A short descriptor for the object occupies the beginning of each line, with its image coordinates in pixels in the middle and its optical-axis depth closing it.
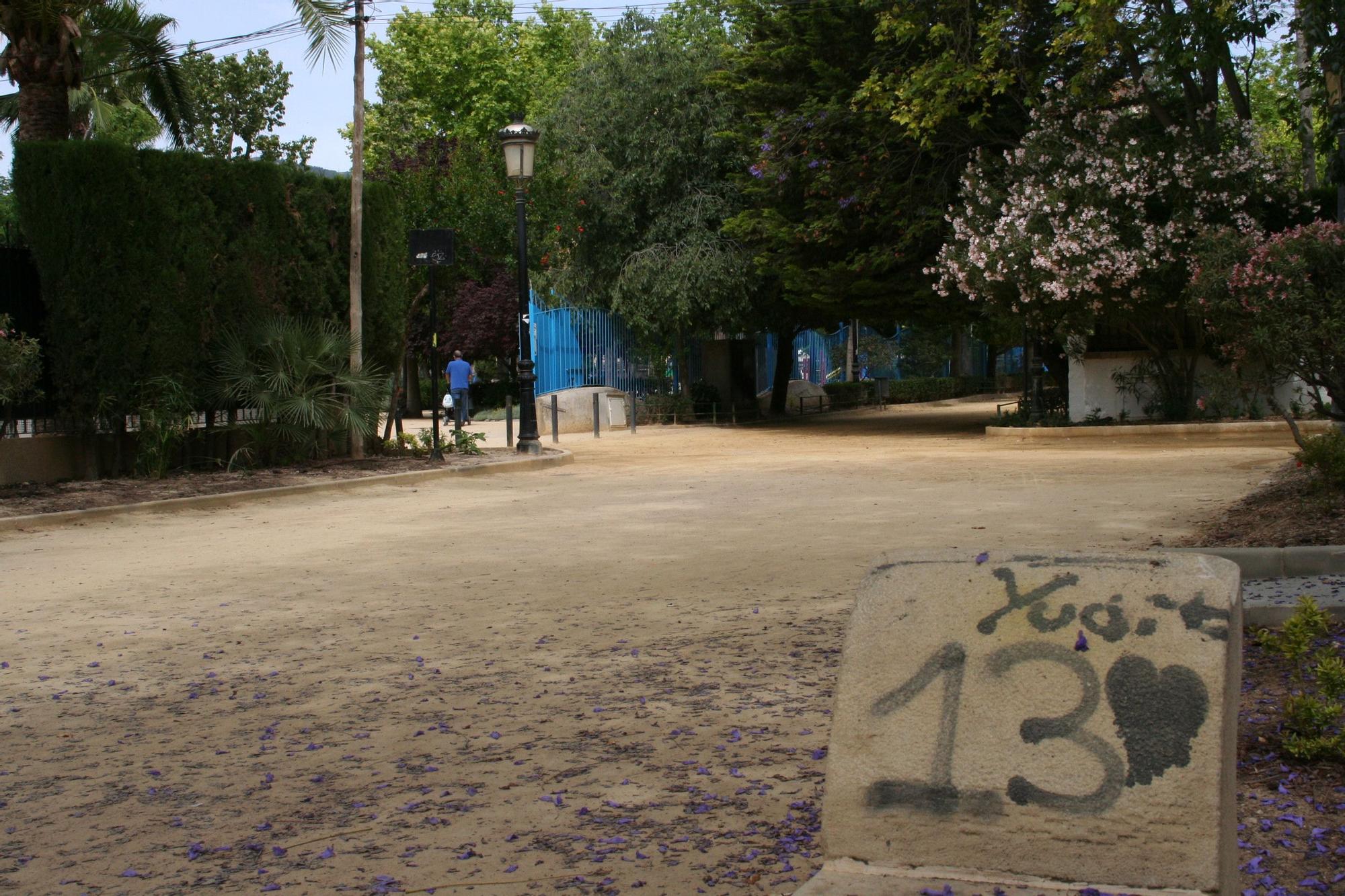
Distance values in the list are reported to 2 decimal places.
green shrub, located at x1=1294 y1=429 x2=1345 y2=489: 8.64
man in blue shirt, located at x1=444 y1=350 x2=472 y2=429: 28.69
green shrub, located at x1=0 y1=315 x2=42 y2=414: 13.19
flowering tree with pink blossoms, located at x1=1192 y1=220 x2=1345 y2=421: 9.85
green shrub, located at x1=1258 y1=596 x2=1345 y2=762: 4.16
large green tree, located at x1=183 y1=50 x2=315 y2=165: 45.75
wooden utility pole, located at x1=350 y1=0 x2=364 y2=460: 17.42
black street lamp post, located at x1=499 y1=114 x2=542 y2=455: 18.78
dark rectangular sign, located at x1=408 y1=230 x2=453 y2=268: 17.38
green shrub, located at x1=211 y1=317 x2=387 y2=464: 15.66
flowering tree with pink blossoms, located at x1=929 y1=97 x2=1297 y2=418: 19.88
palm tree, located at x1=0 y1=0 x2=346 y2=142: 16.69
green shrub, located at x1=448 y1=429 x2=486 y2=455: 19.09
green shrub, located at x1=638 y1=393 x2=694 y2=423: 30.59
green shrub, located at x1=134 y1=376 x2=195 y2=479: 14.86
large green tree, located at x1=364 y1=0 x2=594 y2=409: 35.72
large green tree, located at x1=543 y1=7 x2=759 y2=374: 28.00
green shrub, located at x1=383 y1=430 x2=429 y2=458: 18.28
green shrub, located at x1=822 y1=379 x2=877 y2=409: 38.31
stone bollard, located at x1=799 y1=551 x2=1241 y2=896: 2.84
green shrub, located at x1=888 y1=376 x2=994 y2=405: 41.41
